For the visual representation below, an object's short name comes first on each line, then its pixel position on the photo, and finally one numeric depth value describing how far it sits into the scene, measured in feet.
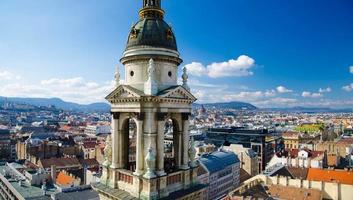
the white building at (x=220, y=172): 245.45
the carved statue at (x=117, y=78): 57.98
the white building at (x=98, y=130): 572.88
